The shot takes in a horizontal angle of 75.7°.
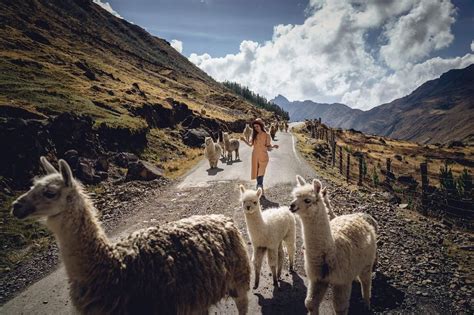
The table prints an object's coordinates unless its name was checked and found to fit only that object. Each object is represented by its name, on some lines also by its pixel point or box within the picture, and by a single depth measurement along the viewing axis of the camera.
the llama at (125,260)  3.73
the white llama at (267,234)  6.48
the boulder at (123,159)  18.98
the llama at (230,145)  23.12
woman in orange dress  11.91
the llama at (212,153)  19.72
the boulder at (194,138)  31.86
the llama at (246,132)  28.38
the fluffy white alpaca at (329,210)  7.27
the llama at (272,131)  38.15
